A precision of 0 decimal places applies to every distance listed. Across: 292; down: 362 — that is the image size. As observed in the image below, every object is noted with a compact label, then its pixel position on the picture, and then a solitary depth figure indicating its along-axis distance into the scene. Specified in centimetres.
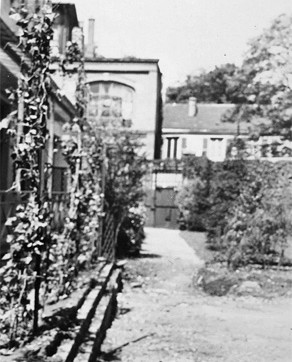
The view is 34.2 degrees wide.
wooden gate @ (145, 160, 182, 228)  2453
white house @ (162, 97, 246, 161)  3406
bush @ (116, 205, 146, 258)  1172
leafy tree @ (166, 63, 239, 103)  4359
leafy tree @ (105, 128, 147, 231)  1094
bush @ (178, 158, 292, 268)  1059
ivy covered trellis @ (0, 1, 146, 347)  383
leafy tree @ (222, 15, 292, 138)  1267
